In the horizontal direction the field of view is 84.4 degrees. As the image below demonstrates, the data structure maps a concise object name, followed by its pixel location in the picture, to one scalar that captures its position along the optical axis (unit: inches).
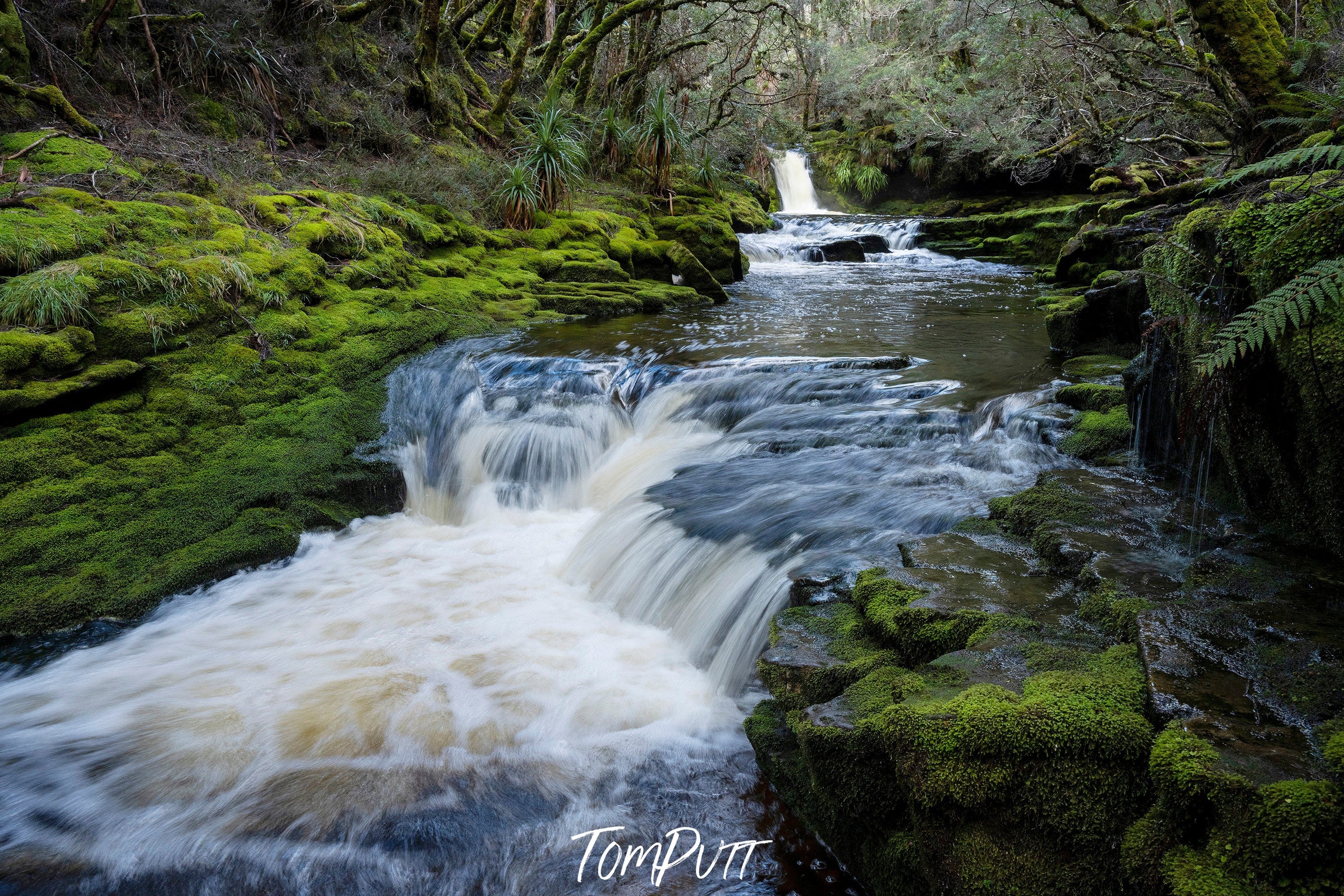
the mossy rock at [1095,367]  236.2
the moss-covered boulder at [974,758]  77.4
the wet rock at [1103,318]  251.3
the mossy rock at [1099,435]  176.4
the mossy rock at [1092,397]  196.9
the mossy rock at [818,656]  106.0
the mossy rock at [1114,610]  99.0
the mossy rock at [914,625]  105.9
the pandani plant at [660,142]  517.7
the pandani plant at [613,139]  532.7
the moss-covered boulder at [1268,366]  101.7
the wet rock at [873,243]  730.2
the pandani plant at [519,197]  440.1
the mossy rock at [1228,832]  61.0
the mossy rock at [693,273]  468.4
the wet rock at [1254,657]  73.0
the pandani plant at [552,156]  446.6
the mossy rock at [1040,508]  138.9
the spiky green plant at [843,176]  1035.3
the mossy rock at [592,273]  425.4
